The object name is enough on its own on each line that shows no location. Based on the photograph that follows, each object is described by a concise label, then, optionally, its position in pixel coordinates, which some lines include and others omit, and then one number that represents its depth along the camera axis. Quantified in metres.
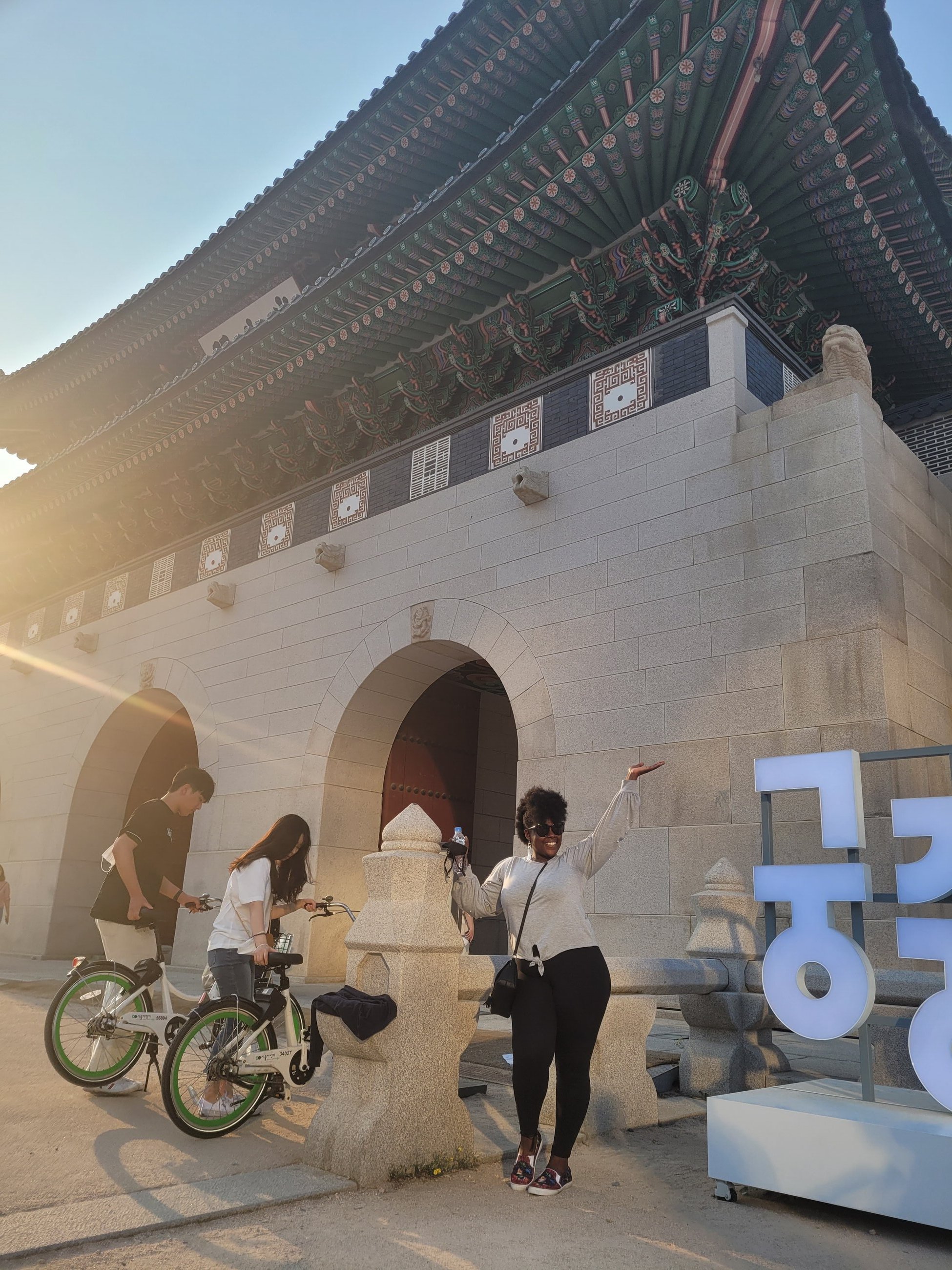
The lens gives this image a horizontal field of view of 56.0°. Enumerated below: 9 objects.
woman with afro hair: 3.43
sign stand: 3.00
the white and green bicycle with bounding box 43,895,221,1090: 4.54
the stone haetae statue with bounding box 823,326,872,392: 7.36
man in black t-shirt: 4.80
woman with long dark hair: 4.37
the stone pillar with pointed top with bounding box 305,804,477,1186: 3.47
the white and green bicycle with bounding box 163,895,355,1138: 3.83
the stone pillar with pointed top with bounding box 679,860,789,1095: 5.00
